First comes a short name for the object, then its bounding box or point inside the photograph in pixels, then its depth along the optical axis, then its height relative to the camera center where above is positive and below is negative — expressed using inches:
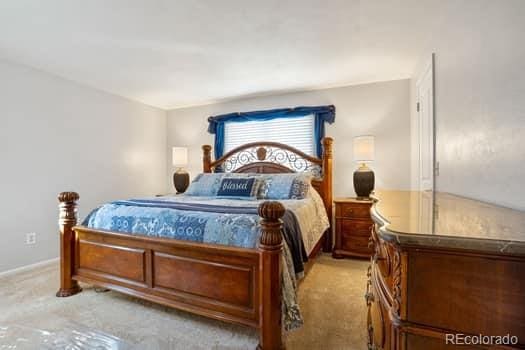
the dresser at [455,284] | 23.4 -10.9
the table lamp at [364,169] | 126.3 +2.7
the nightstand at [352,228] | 123.0 -26.4
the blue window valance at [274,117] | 145.2 +35.4
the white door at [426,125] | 92.8 +19.4
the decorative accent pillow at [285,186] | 118.1 -5.6
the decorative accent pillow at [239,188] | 121.6 -6.5
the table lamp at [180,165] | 167.2 +6.4
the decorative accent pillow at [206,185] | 130.9 -5.5
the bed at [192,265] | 59.0 -25.8
